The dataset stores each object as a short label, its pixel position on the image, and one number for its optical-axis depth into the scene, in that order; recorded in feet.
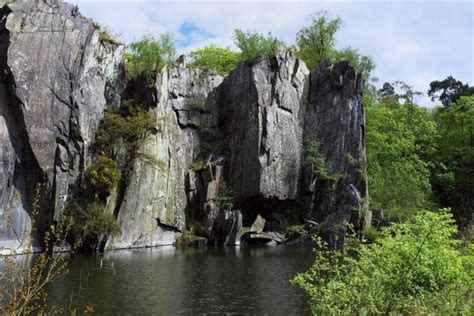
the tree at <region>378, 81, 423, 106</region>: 173.17
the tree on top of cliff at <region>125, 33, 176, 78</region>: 125.80
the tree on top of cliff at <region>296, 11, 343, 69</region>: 159.63
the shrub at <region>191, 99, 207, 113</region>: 134.41
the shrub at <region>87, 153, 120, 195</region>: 103.76
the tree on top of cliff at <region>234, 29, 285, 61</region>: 140.05
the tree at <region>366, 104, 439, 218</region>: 137.18
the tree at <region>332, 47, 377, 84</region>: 153.79
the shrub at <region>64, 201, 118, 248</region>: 98.68
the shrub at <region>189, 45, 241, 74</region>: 159.50
